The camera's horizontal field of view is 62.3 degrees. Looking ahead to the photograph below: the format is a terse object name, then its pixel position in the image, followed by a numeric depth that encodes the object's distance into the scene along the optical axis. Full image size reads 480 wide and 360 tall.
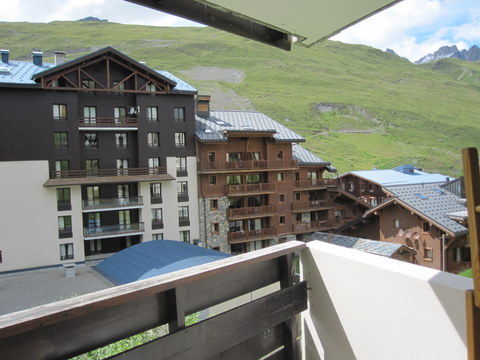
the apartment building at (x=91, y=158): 21.95
